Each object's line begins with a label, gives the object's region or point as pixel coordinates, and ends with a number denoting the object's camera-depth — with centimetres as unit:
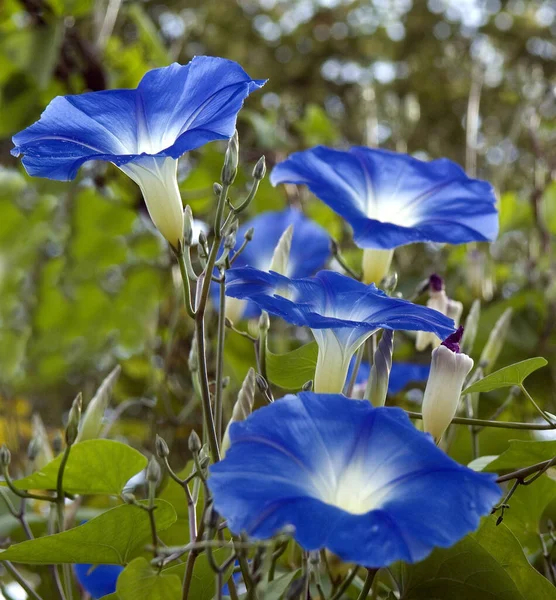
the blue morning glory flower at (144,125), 58
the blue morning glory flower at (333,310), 56
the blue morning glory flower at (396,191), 64
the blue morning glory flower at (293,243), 81
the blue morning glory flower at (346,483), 52
